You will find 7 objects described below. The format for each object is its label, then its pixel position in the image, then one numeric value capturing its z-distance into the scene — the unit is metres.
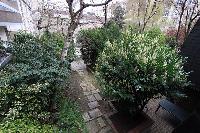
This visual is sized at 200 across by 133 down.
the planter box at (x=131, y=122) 3.55
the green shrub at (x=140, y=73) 3.29
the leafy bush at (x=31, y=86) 3.08
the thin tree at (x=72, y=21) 3.84
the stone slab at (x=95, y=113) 3.91
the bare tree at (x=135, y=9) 14.19
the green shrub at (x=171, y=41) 7.80
